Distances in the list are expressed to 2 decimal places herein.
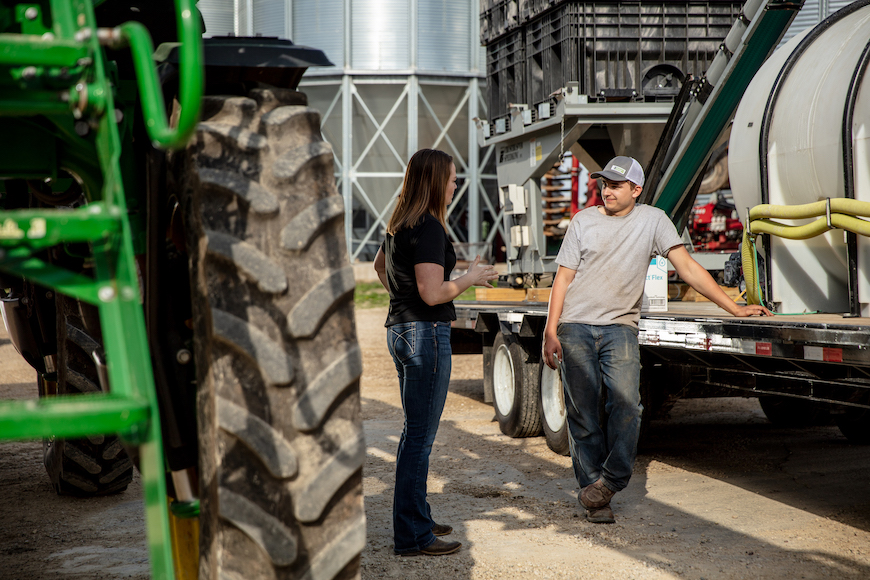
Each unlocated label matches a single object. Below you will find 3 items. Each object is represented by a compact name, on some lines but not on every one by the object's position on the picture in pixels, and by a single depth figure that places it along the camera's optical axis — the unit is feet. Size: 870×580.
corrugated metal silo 84.38
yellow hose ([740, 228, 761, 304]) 18.86
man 16.29
